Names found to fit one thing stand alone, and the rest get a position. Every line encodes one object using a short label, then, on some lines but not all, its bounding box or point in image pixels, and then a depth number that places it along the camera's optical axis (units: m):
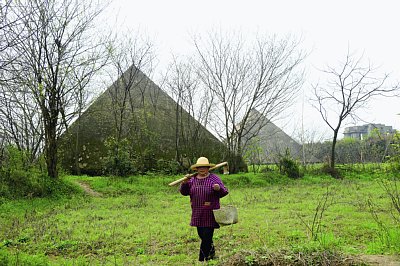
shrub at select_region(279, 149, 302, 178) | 21.09
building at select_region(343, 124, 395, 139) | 25.78
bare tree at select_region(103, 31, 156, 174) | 21.34
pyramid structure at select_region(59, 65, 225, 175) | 21.69
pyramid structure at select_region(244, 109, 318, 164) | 22.31
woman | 5.60
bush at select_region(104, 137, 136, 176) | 18.20
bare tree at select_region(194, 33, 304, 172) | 21.73
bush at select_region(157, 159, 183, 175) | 21.03
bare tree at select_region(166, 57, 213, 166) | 22.62
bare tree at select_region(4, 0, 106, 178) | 14.06
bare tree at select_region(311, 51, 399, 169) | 22.78
